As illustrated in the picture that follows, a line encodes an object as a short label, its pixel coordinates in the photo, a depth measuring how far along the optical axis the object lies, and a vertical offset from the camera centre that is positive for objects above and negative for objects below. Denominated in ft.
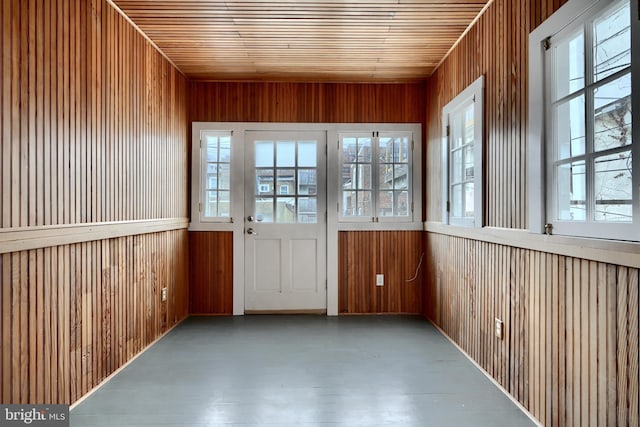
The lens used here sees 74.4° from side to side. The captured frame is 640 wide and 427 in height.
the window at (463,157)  9.96 +1.55
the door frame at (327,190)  14.96 +0.88
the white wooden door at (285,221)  15.05 -0.22
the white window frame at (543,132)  5.93 +1.45
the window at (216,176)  15.05 +1.39
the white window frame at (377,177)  15.11 +1.34
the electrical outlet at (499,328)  8.82 -2.39
